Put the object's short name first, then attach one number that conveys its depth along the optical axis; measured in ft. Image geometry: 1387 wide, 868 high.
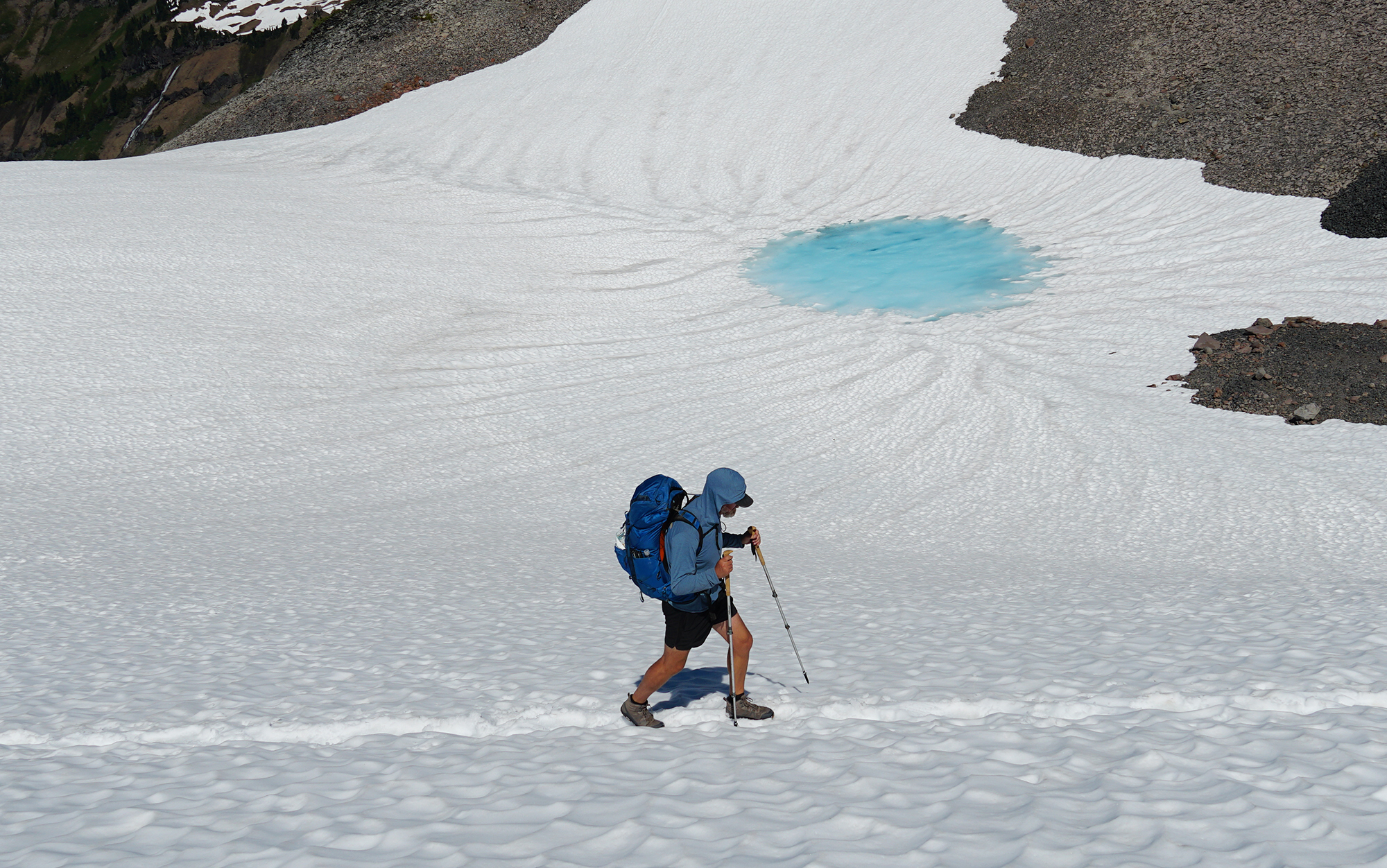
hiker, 20.57
